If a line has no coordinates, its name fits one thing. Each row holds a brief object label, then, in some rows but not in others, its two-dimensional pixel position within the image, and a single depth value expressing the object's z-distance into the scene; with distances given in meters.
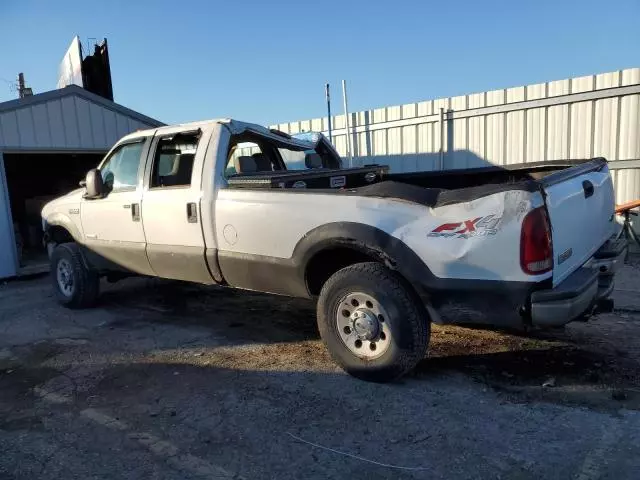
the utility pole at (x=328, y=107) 12.26
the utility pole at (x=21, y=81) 17.80
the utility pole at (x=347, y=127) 11.87
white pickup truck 3.14
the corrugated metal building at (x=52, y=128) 8.48
